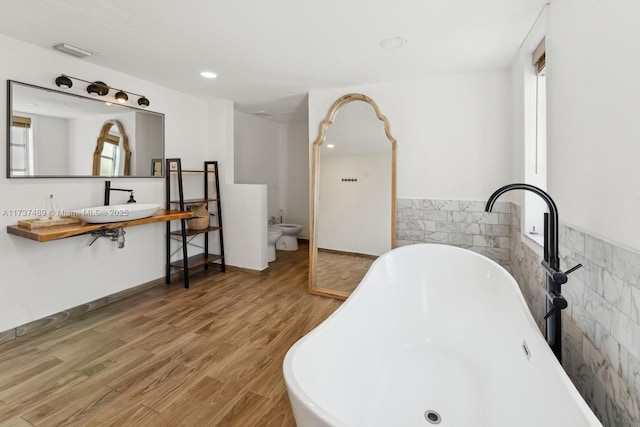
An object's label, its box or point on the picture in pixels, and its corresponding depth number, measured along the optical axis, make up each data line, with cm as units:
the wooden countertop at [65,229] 198
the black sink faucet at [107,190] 272
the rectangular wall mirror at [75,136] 218
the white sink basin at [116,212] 229
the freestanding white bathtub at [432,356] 109
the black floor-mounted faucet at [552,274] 120
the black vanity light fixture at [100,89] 232
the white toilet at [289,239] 465
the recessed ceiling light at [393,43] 205
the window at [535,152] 208
